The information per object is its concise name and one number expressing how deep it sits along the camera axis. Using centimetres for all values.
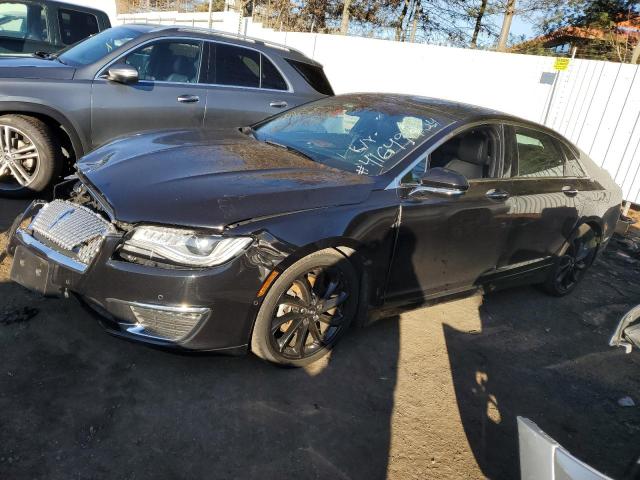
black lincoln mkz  252
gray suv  449
